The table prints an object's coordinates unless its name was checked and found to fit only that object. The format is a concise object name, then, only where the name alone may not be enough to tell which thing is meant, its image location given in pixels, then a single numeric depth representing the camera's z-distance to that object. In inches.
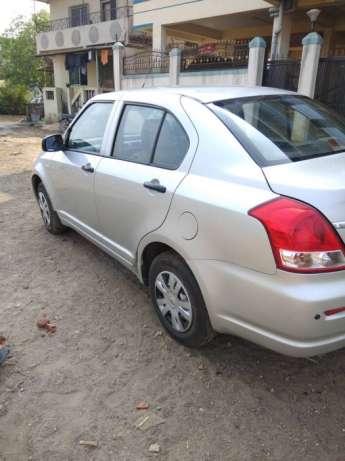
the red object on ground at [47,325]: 118.1
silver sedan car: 74.0
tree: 1067.3
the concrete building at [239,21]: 431.2
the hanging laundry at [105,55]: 742.3
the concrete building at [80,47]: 731.5
